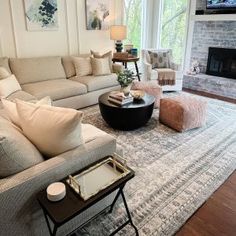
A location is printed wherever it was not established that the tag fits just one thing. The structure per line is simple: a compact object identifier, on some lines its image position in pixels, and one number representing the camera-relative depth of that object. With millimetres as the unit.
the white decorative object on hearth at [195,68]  5202
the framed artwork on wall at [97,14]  4602
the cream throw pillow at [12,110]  1614
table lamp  4707
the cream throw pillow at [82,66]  4137
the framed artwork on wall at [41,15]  3875
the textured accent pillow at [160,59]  4852
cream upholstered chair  4543
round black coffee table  2932
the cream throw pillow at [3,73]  3175
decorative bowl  3170
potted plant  3042
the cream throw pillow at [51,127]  1318
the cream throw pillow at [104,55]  4418
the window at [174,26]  5312
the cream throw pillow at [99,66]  4164
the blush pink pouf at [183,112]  3004
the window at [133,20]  5355
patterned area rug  1749
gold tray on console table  1274
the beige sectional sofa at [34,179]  1199
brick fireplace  4559
